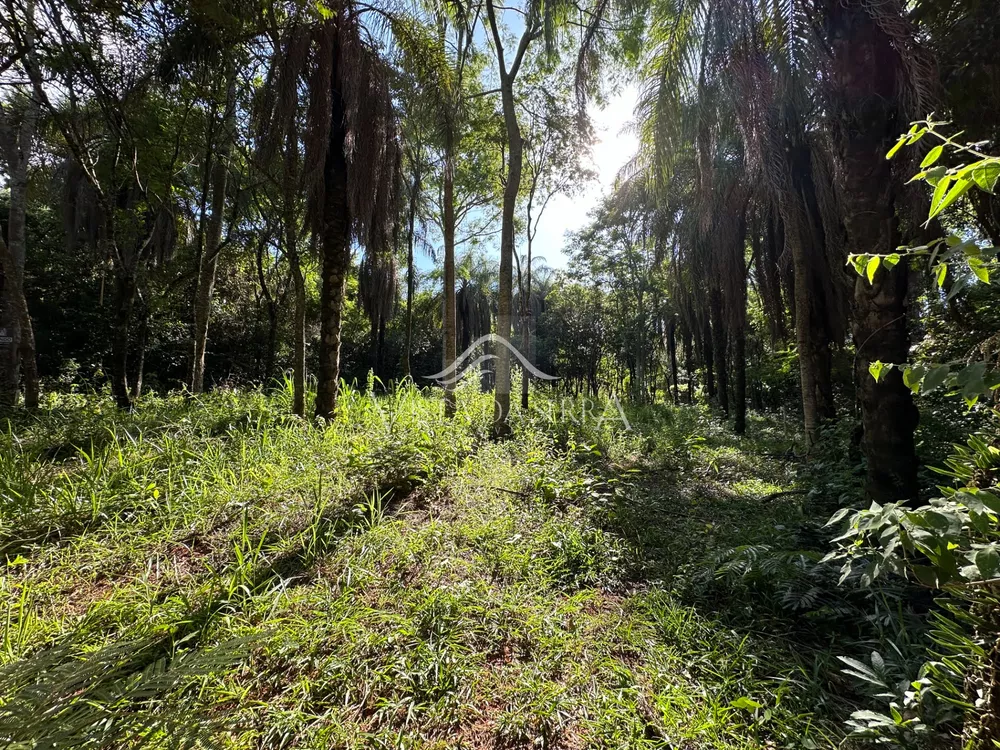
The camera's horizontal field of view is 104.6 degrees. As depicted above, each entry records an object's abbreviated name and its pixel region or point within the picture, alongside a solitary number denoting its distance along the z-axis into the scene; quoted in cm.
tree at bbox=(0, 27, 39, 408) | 504
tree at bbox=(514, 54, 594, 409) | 781
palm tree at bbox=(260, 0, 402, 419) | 462
